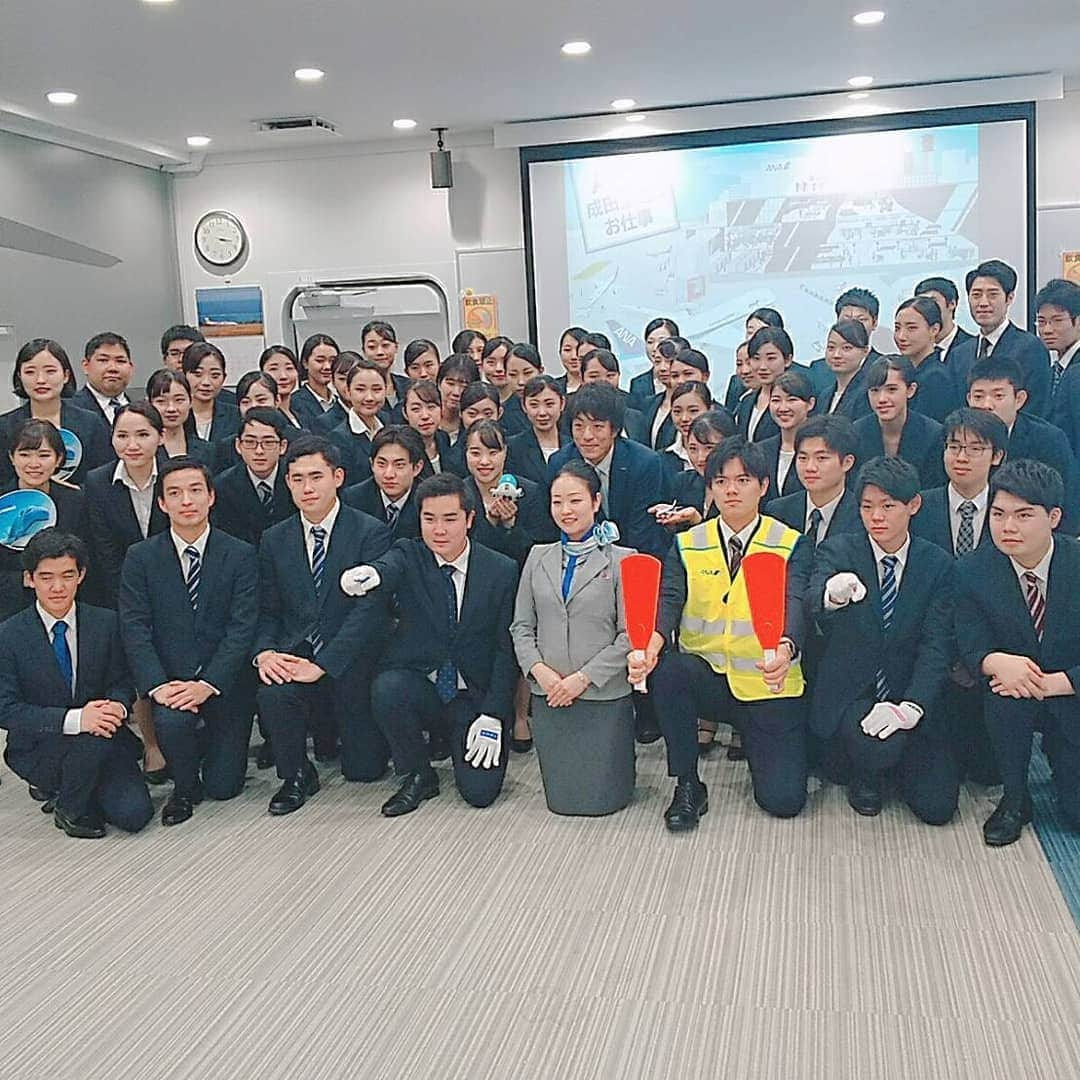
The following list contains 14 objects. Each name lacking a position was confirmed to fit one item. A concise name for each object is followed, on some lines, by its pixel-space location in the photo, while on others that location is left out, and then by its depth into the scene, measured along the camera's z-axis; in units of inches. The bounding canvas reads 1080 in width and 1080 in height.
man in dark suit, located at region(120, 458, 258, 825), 137.6
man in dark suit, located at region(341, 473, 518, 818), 137.7
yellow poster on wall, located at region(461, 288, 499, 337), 323.3
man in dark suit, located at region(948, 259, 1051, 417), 167.6
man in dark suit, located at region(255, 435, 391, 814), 140.2
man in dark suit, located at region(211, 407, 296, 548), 157.6
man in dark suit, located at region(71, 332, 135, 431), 169.9
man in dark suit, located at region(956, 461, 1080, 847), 119.1
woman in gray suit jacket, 130.2
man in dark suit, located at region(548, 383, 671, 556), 155.9
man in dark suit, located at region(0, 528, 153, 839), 131.0
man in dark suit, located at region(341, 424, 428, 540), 151.0
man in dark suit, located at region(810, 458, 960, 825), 125.2
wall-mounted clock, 333.1
